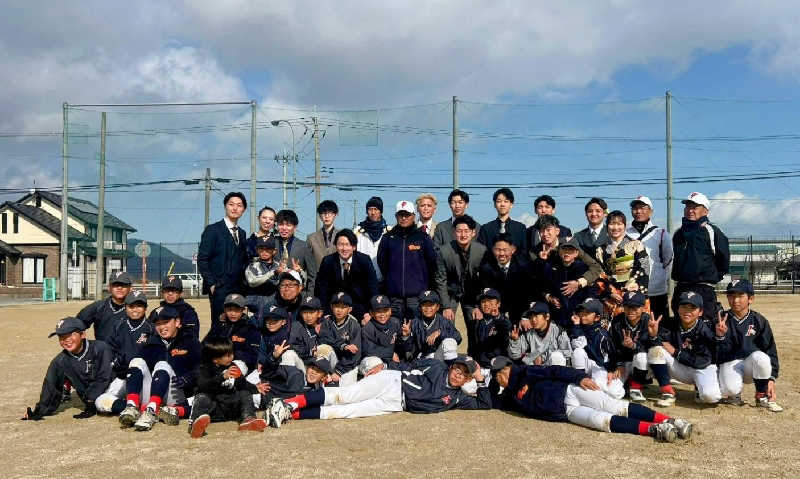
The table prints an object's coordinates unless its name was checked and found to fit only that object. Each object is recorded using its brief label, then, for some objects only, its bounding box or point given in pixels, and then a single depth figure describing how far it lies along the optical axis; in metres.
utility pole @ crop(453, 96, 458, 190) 22.20
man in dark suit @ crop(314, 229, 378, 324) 7.18
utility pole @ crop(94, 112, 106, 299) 28.45
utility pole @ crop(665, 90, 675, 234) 22.50
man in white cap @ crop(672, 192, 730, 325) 7.02
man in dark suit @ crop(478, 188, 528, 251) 7.59
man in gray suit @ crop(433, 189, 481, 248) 7.82
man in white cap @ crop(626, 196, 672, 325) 7.21
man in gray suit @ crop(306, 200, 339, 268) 7.79
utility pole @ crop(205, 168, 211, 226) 33.96
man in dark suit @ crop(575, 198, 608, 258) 7.33
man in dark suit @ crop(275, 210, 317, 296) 7.62
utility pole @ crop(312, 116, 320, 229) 33.59
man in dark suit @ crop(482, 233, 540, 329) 7.04
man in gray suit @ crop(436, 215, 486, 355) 7.22
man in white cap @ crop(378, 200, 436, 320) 7.10
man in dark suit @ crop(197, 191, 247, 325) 7.26
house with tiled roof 42.47
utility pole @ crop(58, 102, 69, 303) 26.59
